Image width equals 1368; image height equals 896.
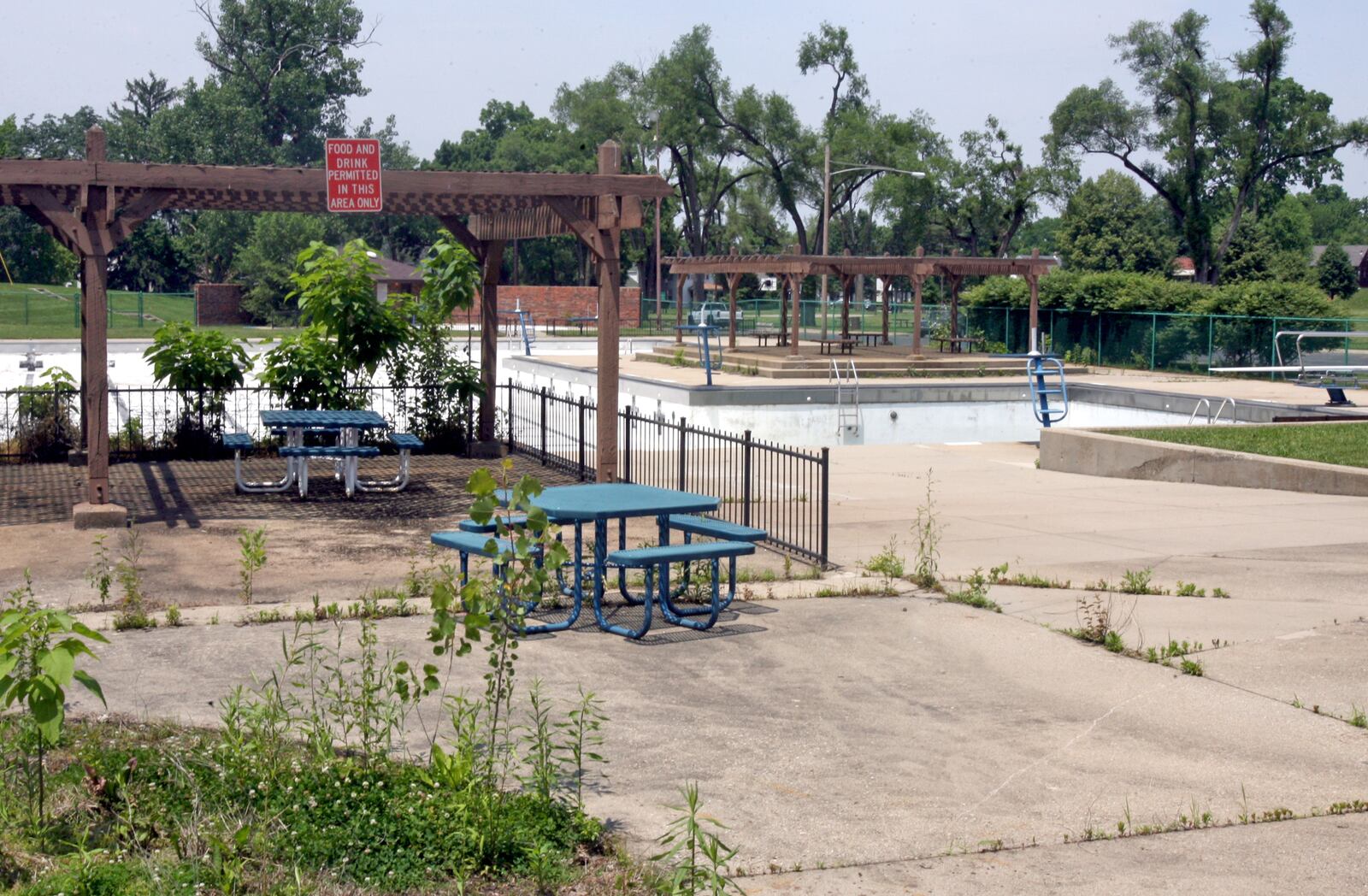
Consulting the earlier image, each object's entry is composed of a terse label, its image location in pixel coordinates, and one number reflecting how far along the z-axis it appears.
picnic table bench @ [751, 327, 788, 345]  46.84
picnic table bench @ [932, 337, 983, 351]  44.22
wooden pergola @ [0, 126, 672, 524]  13.28
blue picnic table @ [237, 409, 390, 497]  14.59
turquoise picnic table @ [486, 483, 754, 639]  8.84
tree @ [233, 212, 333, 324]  69.00
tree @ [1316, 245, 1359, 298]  78.00
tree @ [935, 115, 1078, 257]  73.12
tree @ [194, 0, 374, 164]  97.62
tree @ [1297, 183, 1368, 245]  148.25
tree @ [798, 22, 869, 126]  80.69
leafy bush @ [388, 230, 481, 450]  18.09
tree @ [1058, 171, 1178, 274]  73.25
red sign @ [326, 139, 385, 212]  13.73
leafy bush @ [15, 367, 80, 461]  17.08
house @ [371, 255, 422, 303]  63.81
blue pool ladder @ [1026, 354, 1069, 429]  23.64
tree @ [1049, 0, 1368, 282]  63.50
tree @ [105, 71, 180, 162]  99.12
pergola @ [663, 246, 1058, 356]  39.75
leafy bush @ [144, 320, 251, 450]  17.30
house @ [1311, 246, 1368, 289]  113.94
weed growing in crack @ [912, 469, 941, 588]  10.50
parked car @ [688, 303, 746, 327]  68.88
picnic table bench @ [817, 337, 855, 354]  42.20
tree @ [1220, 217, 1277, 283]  67.75
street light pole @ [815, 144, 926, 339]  52.25
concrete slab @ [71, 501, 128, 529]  12.74
